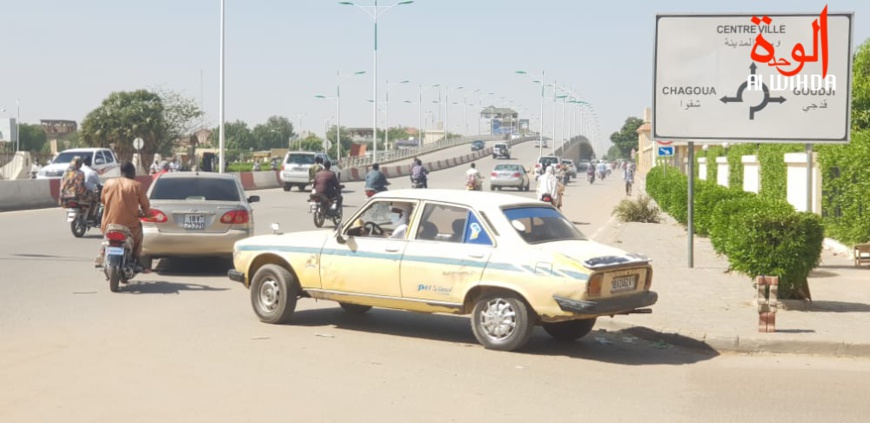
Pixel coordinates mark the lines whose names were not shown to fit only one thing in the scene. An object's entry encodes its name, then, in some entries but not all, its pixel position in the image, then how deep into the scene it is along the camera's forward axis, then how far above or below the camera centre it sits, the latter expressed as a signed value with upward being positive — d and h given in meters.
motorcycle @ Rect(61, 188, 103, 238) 21.33 -0.61
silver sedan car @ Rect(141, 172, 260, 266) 15.27 -0.53
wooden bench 17.16 -0.99
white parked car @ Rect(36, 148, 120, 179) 42.69 +1.01
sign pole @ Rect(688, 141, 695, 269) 17.07 -0.01
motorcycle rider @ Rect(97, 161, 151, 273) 13.28 -0.21
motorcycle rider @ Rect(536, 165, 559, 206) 25.83 +0.12
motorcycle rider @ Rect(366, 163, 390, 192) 26.45 +0.20
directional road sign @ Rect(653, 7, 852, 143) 16.84 +1.84
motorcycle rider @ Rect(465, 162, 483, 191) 33.81 +0.35
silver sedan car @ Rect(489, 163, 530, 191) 54.09 +0.63
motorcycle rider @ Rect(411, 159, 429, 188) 32.88 +0.48
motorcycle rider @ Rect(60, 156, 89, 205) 21.22 -0.01
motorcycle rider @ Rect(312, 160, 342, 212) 25.20 +0.02
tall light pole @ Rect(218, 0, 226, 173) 45.84 +2.18
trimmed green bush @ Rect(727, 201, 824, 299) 12.03 -0.62
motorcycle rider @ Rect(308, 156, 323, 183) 32.40 +0.57
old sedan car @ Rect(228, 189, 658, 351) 9.36 -0.73
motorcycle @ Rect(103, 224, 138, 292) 13.10 -0.87
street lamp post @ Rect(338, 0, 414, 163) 64.03 +5.36
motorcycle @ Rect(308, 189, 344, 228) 25.22 -0.50
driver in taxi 10.43 -0.28
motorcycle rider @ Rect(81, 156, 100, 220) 21.45 -0.01
